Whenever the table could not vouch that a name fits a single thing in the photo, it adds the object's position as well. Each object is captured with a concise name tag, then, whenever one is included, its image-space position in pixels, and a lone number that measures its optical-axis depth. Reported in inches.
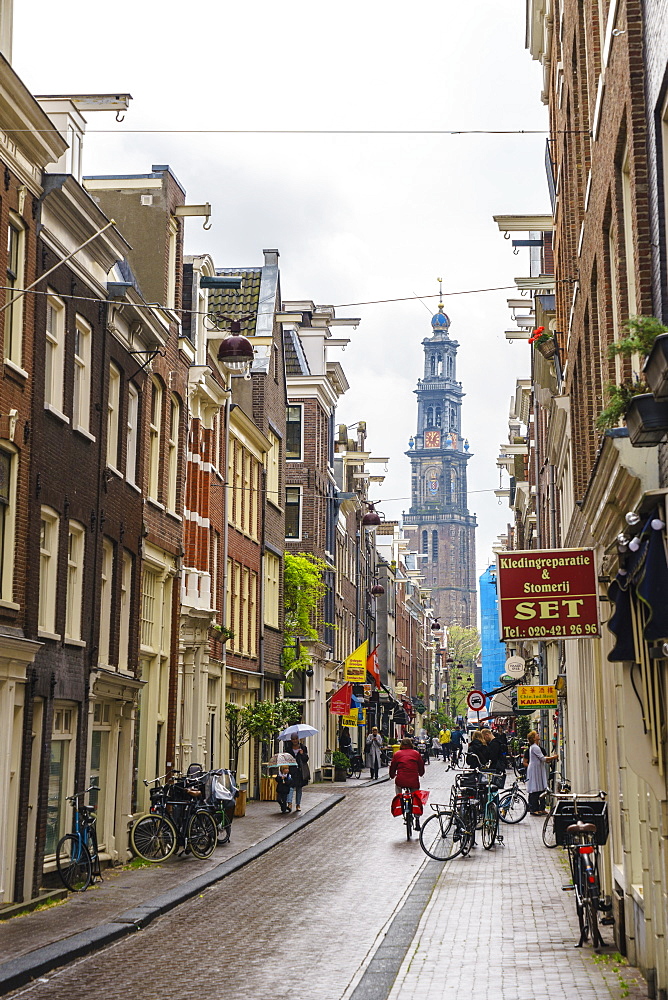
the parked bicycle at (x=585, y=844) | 480.1
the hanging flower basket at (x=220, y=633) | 1205.1
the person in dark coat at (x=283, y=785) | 1190.9
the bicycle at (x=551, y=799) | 911.2
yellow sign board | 1204.5
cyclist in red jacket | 981.8
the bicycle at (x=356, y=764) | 2055.0
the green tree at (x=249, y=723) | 1282.0
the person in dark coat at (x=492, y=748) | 1104.2
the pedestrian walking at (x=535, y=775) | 1082.7
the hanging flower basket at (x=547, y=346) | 900.6
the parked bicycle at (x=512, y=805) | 1046.4
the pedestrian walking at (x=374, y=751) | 1878.7
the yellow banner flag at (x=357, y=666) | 1819.6
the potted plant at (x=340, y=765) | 1872.5
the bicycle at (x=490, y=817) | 894.4
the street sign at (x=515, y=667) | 1541.6
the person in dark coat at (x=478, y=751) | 1091.3
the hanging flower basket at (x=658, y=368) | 252.5
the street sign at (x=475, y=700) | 1493.6
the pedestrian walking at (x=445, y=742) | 2487.7
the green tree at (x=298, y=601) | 1697.8
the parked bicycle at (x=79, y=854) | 670.5
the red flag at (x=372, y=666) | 2030.5
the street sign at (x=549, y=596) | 488.4
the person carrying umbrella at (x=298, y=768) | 1209.4
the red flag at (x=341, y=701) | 1718.6
